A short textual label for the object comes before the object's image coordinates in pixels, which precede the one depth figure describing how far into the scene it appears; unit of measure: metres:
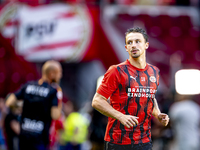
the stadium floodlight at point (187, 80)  31.10
